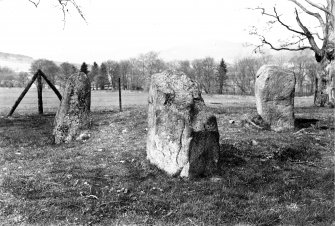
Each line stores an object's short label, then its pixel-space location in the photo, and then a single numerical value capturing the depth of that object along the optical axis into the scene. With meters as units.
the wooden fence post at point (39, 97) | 16.11
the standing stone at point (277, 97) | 12.66
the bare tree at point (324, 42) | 22.64
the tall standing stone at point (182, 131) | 7.37
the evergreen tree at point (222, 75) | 78.75
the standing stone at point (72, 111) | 10.48
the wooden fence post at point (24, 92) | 15.14
